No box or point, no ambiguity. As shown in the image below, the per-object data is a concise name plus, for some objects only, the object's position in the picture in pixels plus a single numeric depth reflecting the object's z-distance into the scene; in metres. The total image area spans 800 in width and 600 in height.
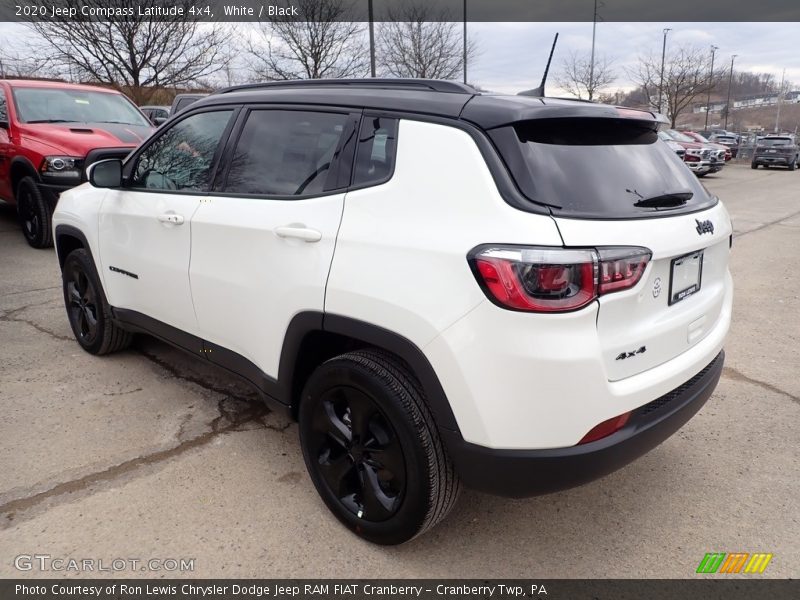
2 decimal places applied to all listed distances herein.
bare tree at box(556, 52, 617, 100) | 41.81
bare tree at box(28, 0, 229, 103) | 20.81
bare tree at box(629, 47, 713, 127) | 41.56
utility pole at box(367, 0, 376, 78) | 13.38
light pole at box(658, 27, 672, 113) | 41.35
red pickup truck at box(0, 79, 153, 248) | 7.07
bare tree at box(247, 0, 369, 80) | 23.69
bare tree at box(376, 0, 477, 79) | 27.59
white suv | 1.89
